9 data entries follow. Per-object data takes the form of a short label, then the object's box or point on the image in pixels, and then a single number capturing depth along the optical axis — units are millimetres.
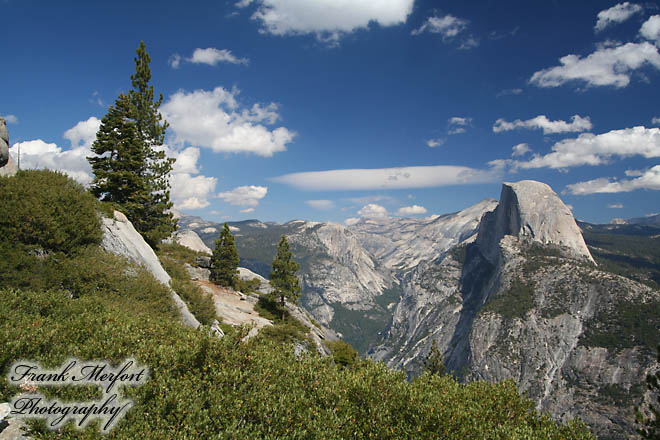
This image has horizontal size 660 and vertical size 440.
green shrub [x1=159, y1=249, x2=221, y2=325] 28094
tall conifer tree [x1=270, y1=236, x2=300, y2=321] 44194
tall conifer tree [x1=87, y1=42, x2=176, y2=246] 34031
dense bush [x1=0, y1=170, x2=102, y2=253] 19000
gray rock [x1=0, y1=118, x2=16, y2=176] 25484
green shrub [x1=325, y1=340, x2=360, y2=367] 37253
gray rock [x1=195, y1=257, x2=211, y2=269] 48906
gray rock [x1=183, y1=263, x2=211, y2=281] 45156
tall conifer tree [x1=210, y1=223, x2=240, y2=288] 45156
